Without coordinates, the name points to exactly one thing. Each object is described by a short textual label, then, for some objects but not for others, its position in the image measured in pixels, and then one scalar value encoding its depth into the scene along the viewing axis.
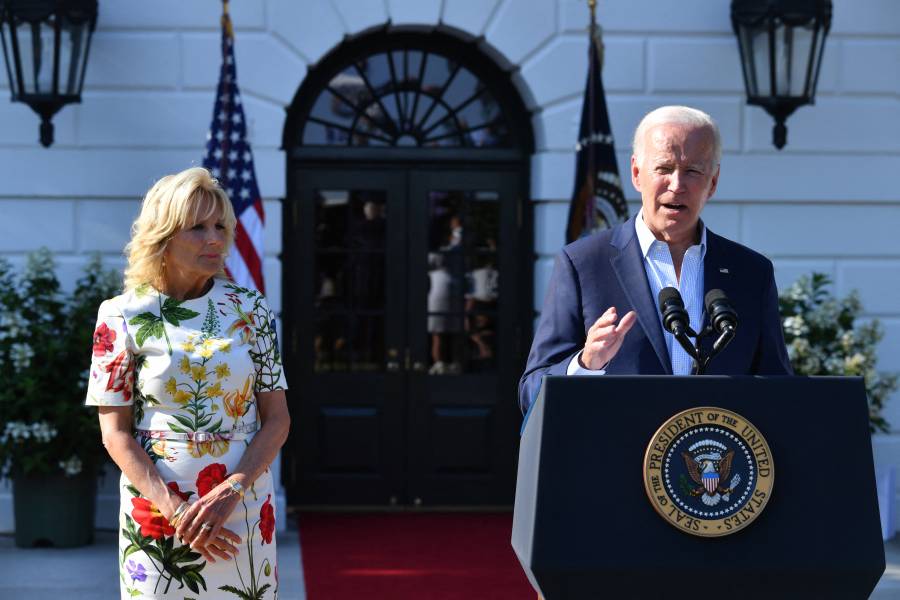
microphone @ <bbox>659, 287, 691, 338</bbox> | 5.02
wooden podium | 4.65
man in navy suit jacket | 5.59
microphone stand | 5.01
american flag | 14.45
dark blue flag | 14.88
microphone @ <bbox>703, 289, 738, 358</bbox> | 5.02
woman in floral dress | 6.61
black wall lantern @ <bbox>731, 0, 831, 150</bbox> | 15.26
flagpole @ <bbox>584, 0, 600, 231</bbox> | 14.89
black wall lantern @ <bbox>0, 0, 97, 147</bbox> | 14.58
